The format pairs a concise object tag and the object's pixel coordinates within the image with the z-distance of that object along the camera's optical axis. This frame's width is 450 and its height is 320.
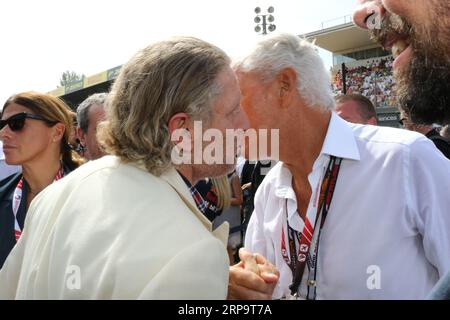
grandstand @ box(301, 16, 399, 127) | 22.50
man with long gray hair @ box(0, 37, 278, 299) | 1.02
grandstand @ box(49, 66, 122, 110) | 14.30
